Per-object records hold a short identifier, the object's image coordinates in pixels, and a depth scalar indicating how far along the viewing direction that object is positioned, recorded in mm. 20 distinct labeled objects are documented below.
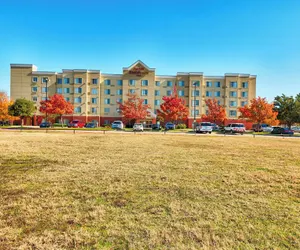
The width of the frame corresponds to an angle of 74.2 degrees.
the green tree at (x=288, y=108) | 40684
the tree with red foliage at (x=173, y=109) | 43531
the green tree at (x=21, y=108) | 41406
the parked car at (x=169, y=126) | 43756
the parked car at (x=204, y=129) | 33188
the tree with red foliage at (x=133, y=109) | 46406
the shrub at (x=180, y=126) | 46581
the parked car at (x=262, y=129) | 43931
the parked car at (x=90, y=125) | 45444
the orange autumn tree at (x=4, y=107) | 47094
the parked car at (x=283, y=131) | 36397
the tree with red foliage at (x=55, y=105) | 42688
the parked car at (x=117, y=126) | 39806
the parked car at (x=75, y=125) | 45731
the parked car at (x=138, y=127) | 36231
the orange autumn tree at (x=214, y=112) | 48594
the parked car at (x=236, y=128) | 33969
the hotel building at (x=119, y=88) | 54719
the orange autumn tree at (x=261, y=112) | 39375
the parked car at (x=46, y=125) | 43219
